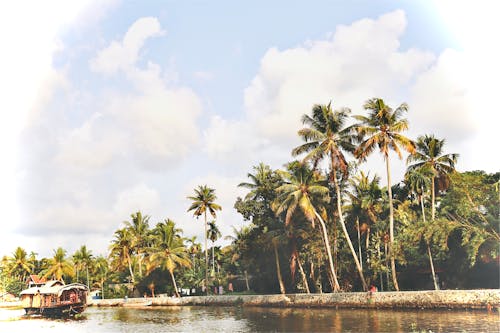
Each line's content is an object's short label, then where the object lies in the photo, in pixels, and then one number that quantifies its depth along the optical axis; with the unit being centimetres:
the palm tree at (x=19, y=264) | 8531
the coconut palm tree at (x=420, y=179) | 3656
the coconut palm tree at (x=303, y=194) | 3725
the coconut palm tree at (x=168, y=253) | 5550
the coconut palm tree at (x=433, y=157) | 3738
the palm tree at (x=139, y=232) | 6750
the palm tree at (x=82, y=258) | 7656
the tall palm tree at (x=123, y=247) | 6519
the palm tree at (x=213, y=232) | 6869
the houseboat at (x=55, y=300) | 4378
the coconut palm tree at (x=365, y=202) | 4088
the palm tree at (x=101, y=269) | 7781
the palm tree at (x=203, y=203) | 5702
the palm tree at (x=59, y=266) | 7231
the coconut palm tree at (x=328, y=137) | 3662
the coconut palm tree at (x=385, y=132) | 3350
